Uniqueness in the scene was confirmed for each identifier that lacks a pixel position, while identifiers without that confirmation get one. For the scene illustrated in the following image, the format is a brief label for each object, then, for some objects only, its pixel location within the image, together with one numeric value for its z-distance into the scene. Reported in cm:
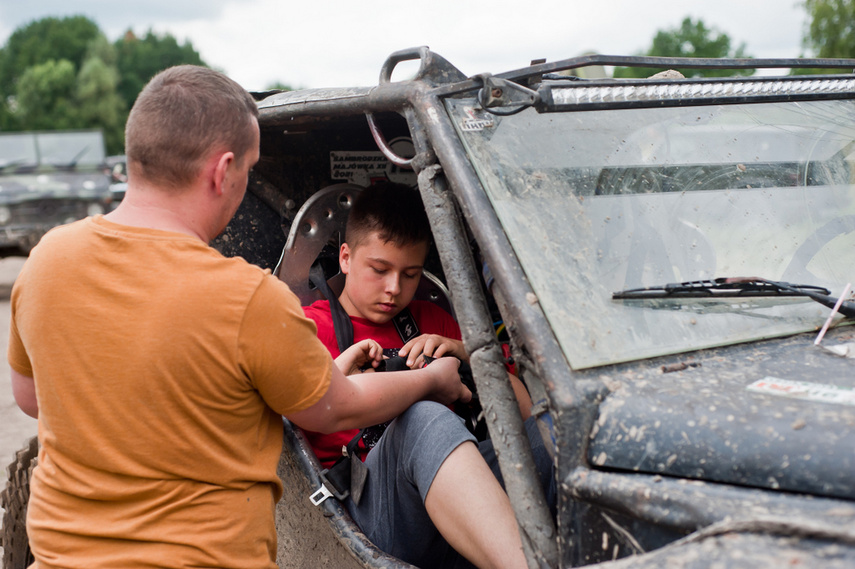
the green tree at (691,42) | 3778
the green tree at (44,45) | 5775
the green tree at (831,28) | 1791
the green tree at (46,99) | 4653
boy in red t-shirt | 163
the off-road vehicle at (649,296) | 115
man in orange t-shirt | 137
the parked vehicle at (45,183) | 993
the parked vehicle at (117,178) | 1029
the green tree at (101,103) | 4722
